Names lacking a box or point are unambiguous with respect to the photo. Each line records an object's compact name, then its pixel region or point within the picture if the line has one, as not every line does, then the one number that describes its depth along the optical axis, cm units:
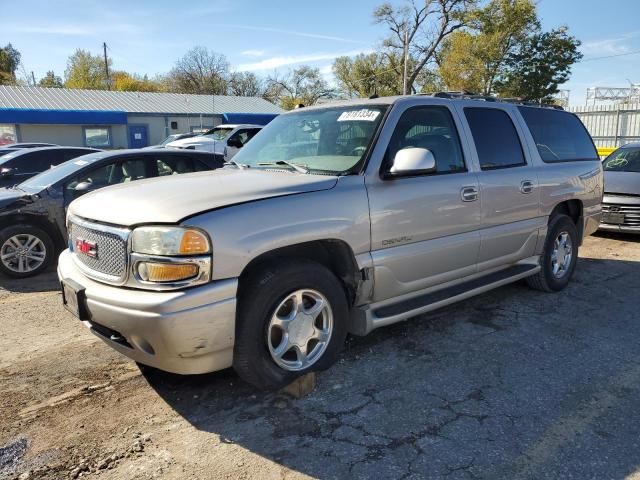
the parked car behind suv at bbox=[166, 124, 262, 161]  1656
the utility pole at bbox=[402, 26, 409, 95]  3932
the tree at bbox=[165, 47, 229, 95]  6469
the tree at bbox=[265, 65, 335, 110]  6762
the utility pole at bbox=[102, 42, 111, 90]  6236
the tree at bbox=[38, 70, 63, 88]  7144
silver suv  286
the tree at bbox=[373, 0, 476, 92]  4159
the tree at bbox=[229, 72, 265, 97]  6762
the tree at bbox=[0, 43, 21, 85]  6400
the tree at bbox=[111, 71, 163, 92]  6438
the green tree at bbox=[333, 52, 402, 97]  5048
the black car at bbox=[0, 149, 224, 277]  643
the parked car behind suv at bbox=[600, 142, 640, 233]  823
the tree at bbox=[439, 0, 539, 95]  3588
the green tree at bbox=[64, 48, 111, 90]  6325
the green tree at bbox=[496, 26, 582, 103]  3619
